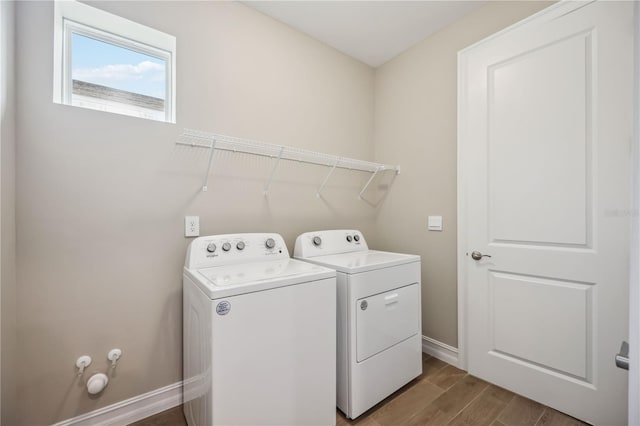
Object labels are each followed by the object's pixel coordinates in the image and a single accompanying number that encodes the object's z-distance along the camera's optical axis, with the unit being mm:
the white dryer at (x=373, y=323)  1496
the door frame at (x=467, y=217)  436
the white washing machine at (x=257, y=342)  1092
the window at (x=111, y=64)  1438
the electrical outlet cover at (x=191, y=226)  1649
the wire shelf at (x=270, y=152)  1642
